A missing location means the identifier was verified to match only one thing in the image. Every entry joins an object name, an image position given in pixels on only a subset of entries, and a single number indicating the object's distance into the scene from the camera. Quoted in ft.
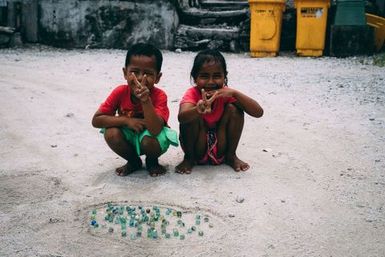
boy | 9.73
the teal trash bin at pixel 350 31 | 27.40
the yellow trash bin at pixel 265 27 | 27.96
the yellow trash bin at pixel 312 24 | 27.63
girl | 9.96
